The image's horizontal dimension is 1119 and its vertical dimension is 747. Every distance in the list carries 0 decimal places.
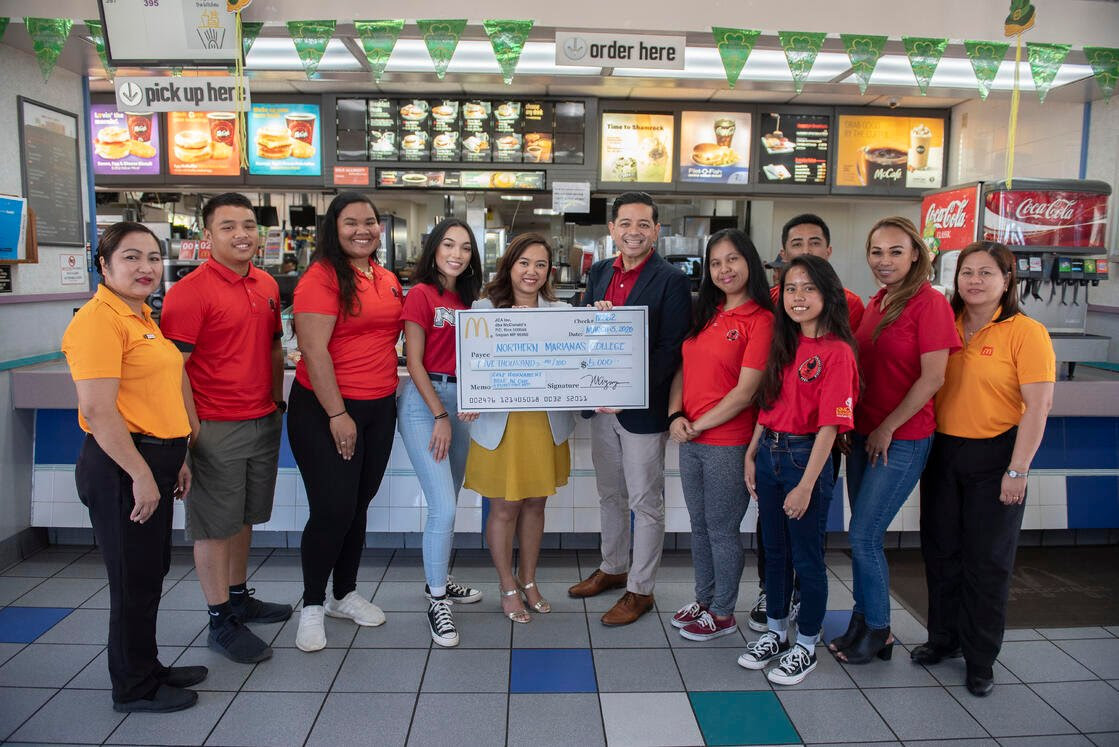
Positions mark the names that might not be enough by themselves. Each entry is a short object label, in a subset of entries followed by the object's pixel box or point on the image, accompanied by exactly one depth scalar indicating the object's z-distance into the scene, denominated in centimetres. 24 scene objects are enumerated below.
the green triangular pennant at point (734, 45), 369
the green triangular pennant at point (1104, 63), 385
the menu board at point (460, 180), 615
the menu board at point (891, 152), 631
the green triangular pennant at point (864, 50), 373
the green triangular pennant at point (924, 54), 376
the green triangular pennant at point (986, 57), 377
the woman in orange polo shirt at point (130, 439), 219
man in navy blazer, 299
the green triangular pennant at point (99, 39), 366
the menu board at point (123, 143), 621
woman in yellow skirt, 298
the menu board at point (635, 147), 623
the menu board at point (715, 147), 626
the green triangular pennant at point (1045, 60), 379
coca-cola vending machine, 421
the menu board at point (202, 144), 619
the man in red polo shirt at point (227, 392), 265
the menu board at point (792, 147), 628
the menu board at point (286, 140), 619
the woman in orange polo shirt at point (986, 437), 251
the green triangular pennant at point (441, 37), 367
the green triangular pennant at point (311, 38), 369
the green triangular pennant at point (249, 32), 369
